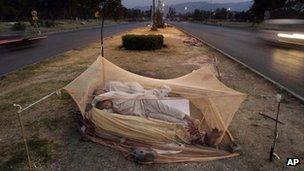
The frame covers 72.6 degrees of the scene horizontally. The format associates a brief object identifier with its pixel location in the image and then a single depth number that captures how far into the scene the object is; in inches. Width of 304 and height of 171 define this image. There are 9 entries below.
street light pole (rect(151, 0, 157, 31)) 1020.9
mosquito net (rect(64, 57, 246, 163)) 145.9
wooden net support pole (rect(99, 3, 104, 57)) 382.7
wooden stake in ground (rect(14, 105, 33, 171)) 128.0
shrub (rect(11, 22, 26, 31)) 998.0
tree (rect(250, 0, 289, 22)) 1364.8
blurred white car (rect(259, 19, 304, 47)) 534.0
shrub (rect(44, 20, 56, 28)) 1243.8
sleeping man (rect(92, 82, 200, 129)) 156.5
